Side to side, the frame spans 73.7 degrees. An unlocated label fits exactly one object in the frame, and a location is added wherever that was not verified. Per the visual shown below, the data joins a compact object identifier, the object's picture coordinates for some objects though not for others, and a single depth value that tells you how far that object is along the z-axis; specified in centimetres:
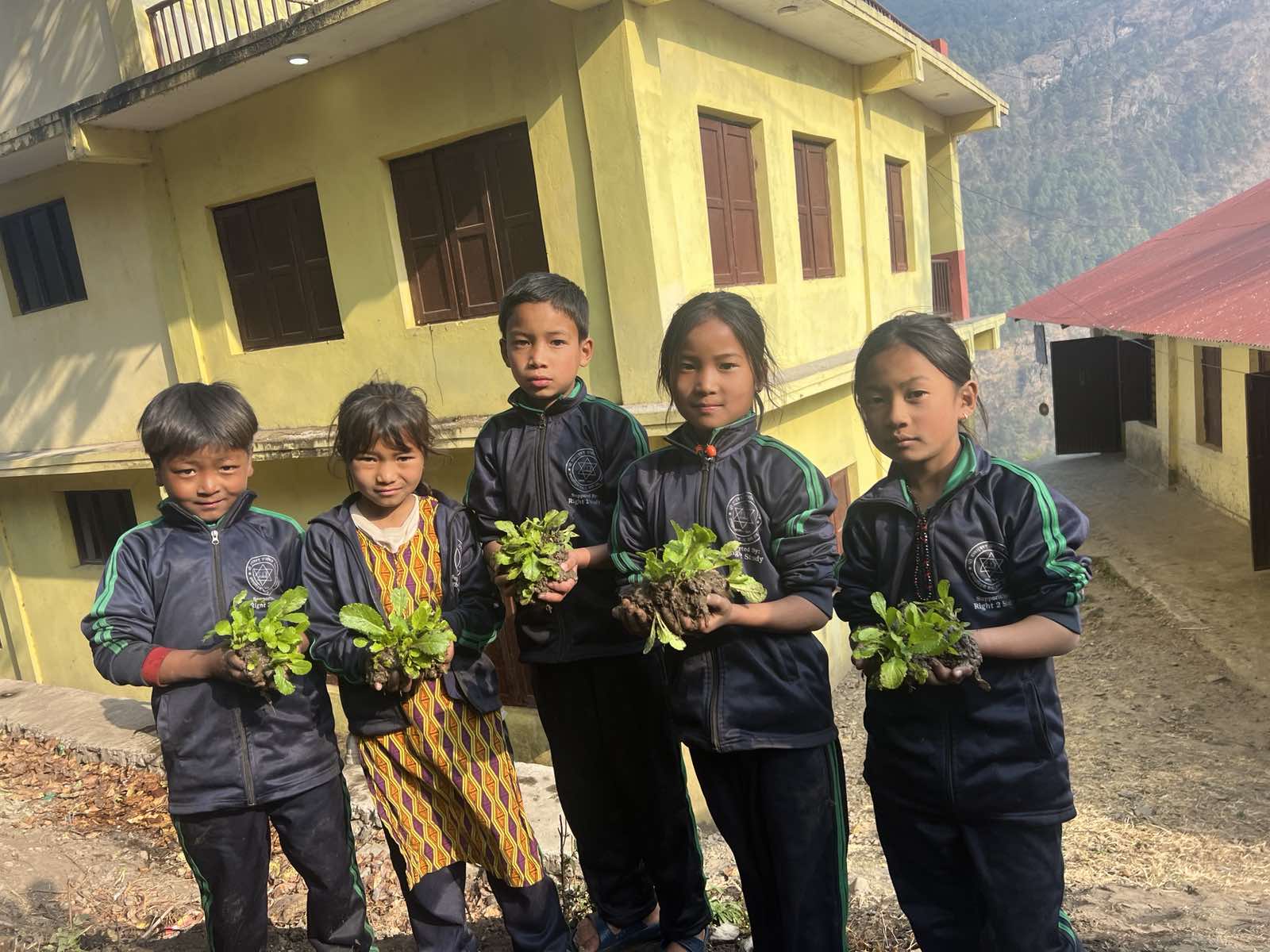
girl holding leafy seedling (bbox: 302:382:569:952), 257
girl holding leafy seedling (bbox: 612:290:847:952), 233
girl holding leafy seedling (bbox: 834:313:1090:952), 201
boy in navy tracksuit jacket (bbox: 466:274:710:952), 273
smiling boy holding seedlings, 255
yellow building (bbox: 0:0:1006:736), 609
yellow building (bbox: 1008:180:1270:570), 722
